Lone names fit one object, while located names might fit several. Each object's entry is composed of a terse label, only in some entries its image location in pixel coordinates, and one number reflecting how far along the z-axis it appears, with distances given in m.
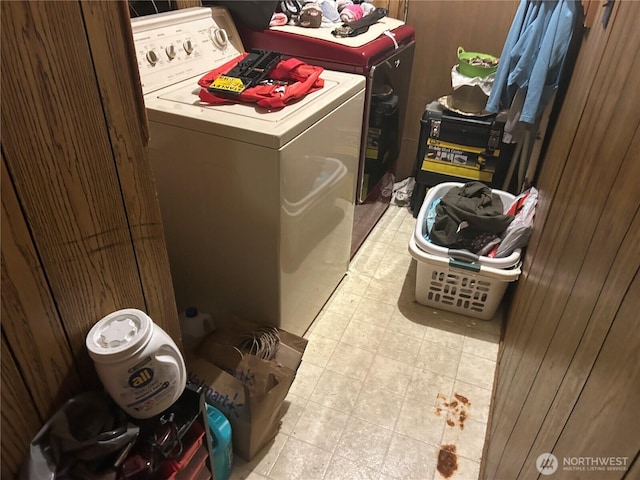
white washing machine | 1.40
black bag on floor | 0.81
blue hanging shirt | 1.89
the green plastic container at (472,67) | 2.34
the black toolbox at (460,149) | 2.40
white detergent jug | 0.87
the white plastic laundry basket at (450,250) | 1.87
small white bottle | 1.67
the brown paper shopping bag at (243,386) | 1.37
